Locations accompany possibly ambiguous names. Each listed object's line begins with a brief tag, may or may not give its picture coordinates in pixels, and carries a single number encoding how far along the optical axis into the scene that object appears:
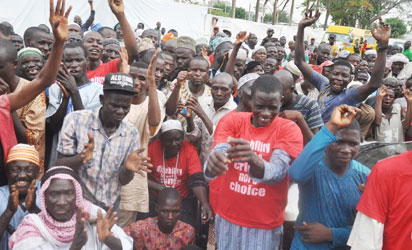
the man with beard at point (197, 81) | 4.82
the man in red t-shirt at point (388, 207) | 2.17
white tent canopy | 12.73
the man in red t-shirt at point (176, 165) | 4.10
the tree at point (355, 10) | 41.94
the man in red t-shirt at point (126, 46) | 4.70
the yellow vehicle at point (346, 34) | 24.30
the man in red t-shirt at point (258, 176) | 2.86
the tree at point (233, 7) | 30.69
